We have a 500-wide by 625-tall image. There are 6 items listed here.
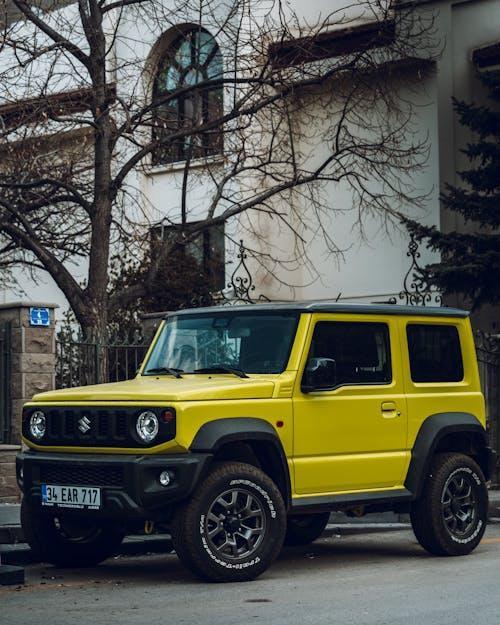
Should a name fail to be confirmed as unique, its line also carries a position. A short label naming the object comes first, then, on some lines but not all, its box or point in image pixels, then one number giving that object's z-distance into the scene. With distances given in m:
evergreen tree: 21.70
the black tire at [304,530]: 11.82
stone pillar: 15.50
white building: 25.98
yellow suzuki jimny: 9.45
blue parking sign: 15.62
